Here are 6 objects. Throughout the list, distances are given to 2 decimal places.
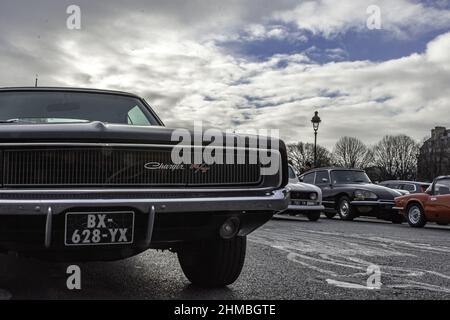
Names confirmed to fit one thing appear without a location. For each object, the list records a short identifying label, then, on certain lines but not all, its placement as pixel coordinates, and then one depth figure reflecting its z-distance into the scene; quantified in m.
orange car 12.22
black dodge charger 2.96
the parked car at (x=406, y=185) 18.98
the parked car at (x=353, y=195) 14.96
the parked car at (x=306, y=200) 13.52
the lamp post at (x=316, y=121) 25.06
